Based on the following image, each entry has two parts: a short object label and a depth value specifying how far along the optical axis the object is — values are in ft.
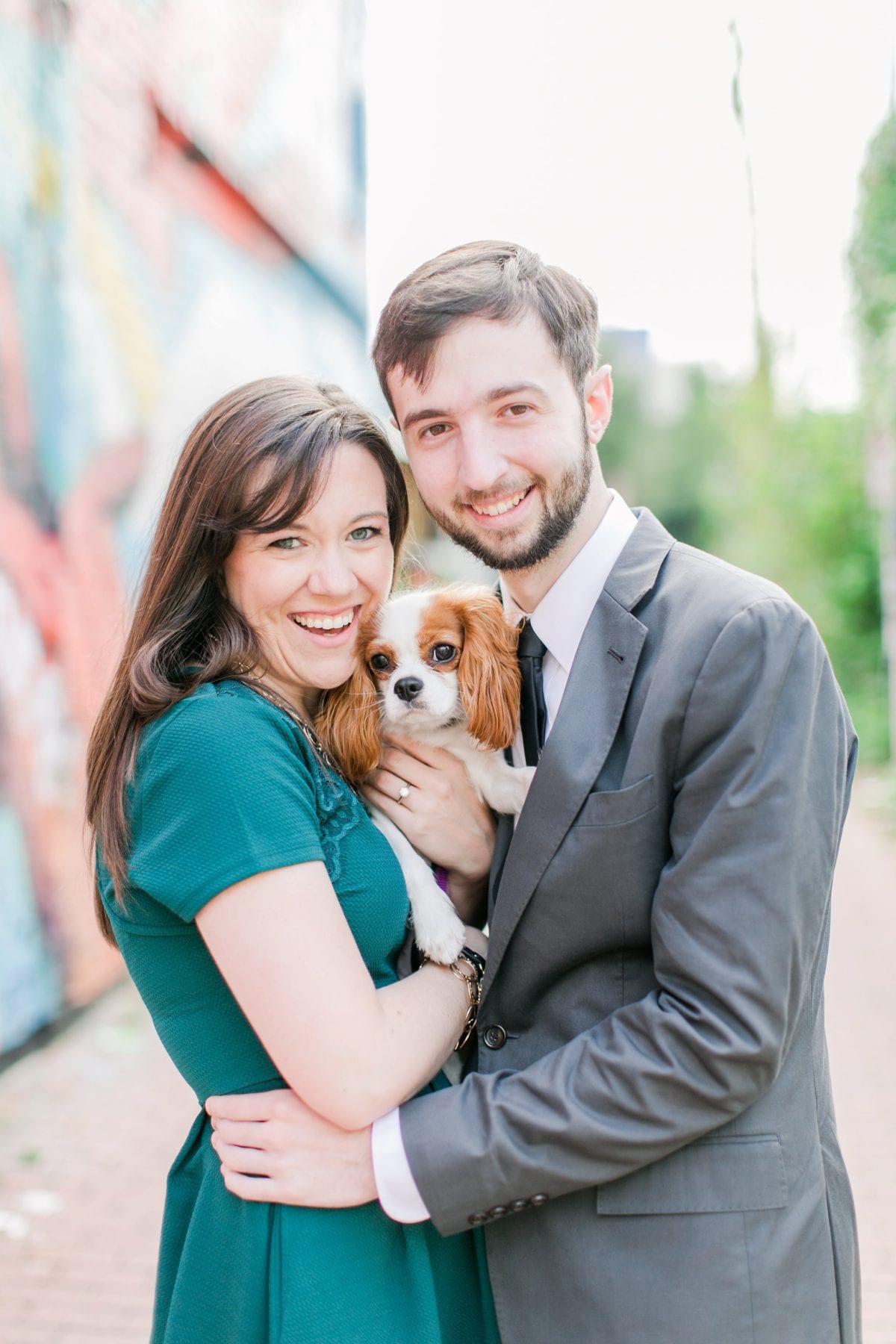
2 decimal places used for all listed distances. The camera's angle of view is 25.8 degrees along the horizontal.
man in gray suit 3.93
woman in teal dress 4.02
